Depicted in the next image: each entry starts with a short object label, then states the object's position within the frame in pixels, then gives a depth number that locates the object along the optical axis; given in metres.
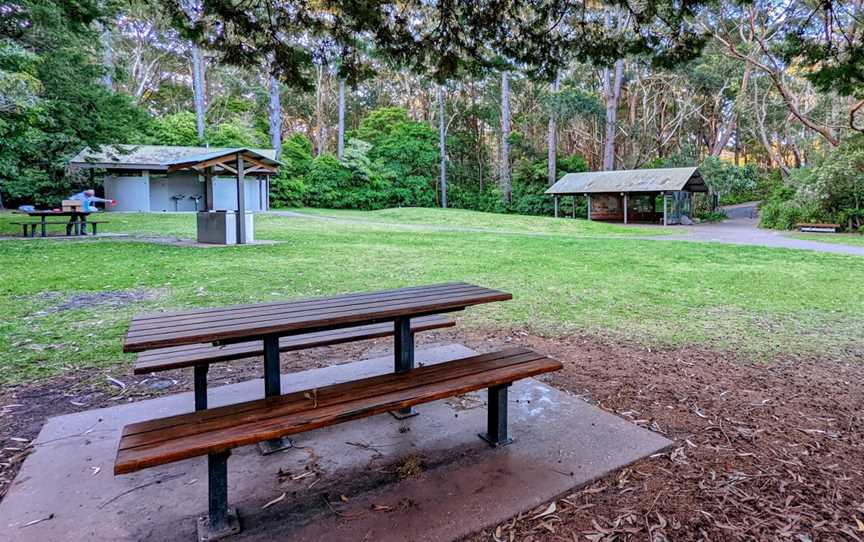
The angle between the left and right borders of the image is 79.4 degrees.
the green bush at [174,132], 31.50
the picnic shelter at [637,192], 26.92
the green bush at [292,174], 32.69
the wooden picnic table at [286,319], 2.28
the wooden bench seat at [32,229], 13.84
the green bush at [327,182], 34.81
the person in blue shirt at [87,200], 14.52
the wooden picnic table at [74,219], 13.72
